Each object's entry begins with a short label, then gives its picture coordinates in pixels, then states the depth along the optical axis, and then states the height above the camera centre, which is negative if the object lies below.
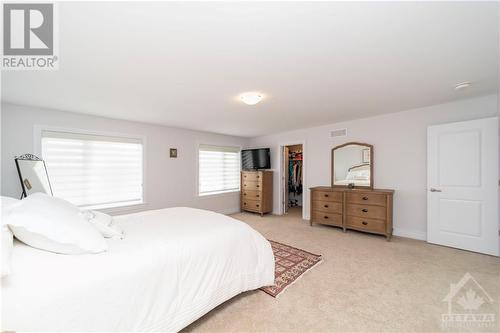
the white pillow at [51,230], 1.13 -0.37
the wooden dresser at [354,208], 3.43 -0.80
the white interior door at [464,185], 2.79 -0.28
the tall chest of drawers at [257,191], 5.38 -0.69
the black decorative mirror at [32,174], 2.77 -0.11
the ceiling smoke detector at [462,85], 2.39 +0.99
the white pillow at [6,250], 0.89 -0.41
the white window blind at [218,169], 5.18 -0.08
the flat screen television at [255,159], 5.56 +0.22
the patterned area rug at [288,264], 2.07 -1.25
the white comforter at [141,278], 0.93 -0.67
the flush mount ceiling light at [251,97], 2.54 +0.90
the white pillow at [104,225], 1.55 -0.48
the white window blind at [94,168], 3.19 -0.03
